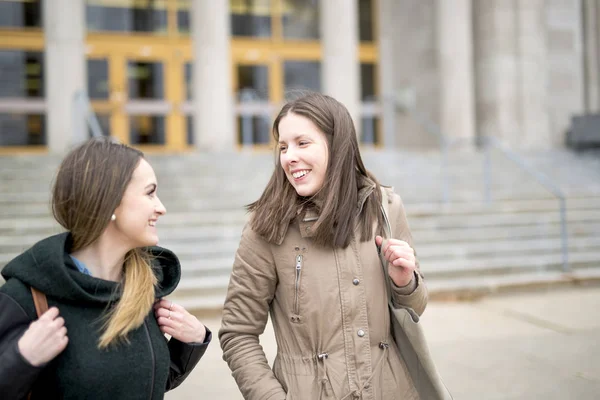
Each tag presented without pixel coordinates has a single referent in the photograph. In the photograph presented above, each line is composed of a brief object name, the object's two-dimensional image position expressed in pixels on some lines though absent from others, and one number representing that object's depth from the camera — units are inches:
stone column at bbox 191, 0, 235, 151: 474.0
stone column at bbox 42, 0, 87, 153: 459.5
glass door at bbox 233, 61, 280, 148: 631.2
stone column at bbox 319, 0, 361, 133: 504.4
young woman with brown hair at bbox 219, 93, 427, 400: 74.0
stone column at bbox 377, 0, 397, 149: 673.6
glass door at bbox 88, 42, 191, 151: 594.9
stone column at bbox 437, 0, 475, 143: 555.2
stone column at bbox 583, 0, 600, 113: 661.9
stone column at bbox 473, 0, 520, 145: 596.7
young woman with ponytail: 59.2
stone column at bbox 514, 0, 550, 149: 596.1
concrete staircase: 284.7
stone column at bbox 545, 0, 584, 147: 631.8
